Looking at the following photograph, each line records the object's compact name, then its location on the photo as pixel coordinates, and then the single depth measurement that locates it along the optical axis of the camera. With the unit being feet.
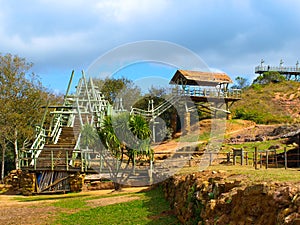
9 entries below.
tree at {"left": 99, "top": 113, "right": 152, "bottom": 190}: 61.62
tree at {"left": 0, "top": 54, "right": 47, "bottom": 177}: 104.97
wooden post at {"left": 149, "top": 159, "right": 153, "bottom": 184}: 67.82
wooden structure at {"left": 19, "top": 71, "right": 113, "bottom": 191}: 73.26
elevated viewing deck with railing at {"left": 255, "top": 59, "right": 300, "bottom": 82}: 253.49
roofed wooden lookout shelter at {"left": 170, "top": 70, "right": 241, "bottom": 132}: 139.85
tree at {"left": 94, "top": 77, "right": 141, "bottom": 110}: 122.93
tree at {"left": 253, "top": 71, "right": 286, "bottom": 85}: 218.18
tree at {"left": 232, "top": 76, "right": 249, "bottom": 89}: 252.42
